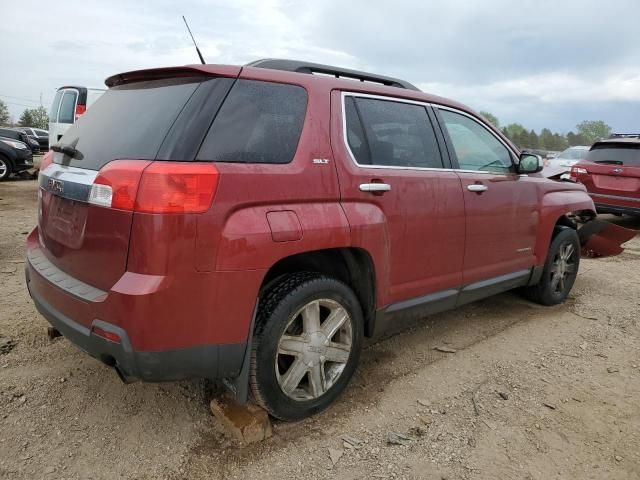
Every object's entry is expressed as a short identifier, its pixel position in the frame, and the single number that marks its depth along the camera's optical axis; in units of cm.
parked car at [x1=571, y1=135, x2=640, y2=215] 829
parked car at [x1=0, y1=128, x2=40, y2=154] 1673
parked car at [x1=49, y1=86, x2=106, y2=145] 1005
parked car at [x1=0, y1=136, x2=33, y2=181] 1231
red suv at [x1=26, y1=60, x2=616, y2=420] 201
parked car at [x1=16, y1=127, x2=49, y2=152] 2399
